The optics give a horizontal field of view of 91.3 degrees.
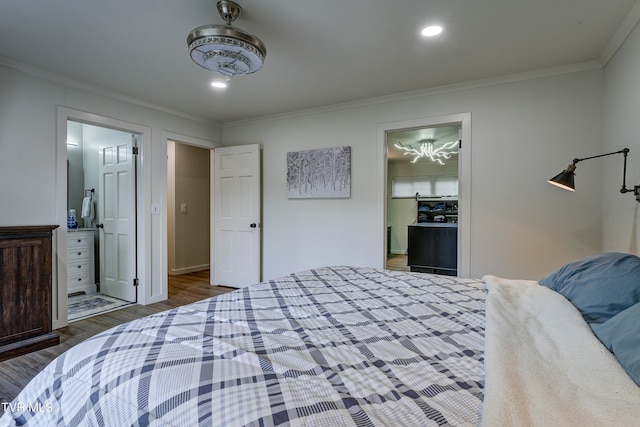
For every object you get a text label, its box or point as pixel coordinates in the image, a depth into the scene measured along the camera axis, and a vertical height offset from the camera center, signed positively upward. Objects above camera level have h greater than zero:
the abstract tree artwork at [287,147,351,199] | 3.75 +0.48
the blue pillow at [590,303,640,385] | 0.84 -0.39
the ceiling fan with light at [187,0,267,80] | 1.86 +1.02
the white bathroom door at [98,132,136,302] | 3.77 -0.05
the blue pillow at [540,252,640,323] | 1.23 -0.32
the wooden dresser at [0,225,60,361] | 2.44 -0.64
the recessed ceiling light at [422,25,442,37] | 2.15 +1.27
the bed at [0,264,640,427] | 0.70 -0.45
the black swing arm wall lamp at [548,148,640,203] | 2.16 +0.24
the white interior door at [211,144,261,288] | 4.27 -0.06
